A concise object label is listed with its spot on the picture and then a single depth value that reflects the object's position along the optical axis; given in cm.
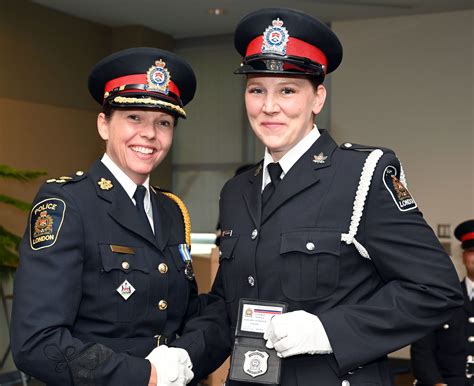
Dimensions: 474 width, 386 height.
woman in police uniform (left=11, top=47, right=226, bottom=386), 178
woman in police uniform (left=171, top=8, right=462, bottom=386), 167
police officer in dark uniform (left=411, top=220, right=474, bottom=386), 367
